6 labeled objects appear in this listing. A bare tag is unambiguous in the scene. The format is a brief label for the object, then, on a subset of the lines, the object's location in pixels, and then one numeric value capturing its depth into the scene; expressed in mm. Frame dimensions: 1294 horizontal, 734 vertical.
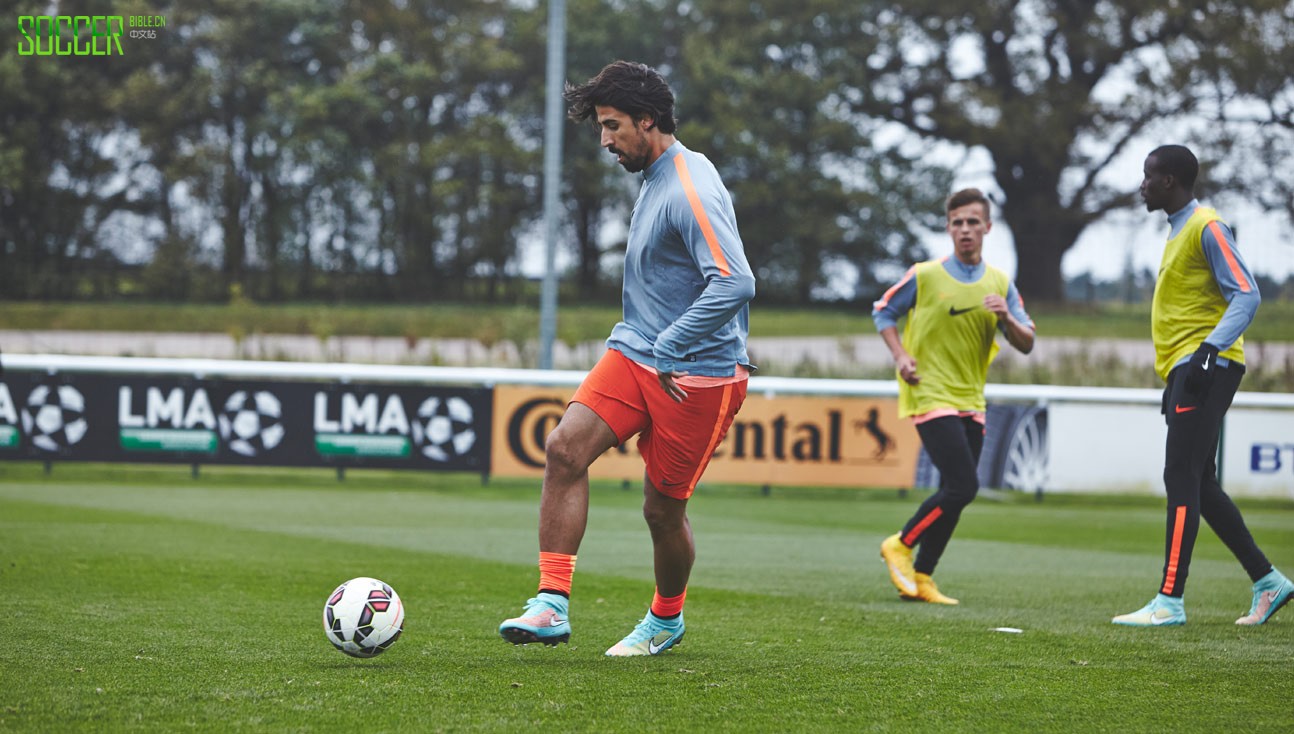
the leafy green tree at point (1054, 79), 63937
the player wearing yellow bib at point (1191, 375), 12125
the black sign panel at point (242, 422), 28641
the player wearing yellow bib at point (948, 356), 14164
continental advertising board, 29203
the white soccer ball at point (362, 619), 9359
